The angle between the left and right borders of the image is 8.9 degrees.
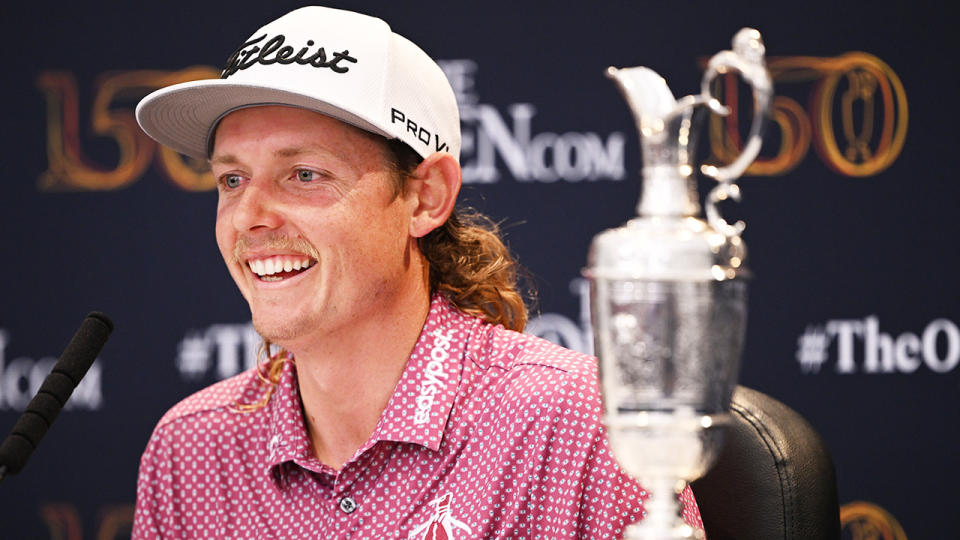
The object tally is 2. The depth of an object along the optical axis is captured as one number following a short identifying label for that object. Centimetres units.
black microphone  411
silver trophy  369
